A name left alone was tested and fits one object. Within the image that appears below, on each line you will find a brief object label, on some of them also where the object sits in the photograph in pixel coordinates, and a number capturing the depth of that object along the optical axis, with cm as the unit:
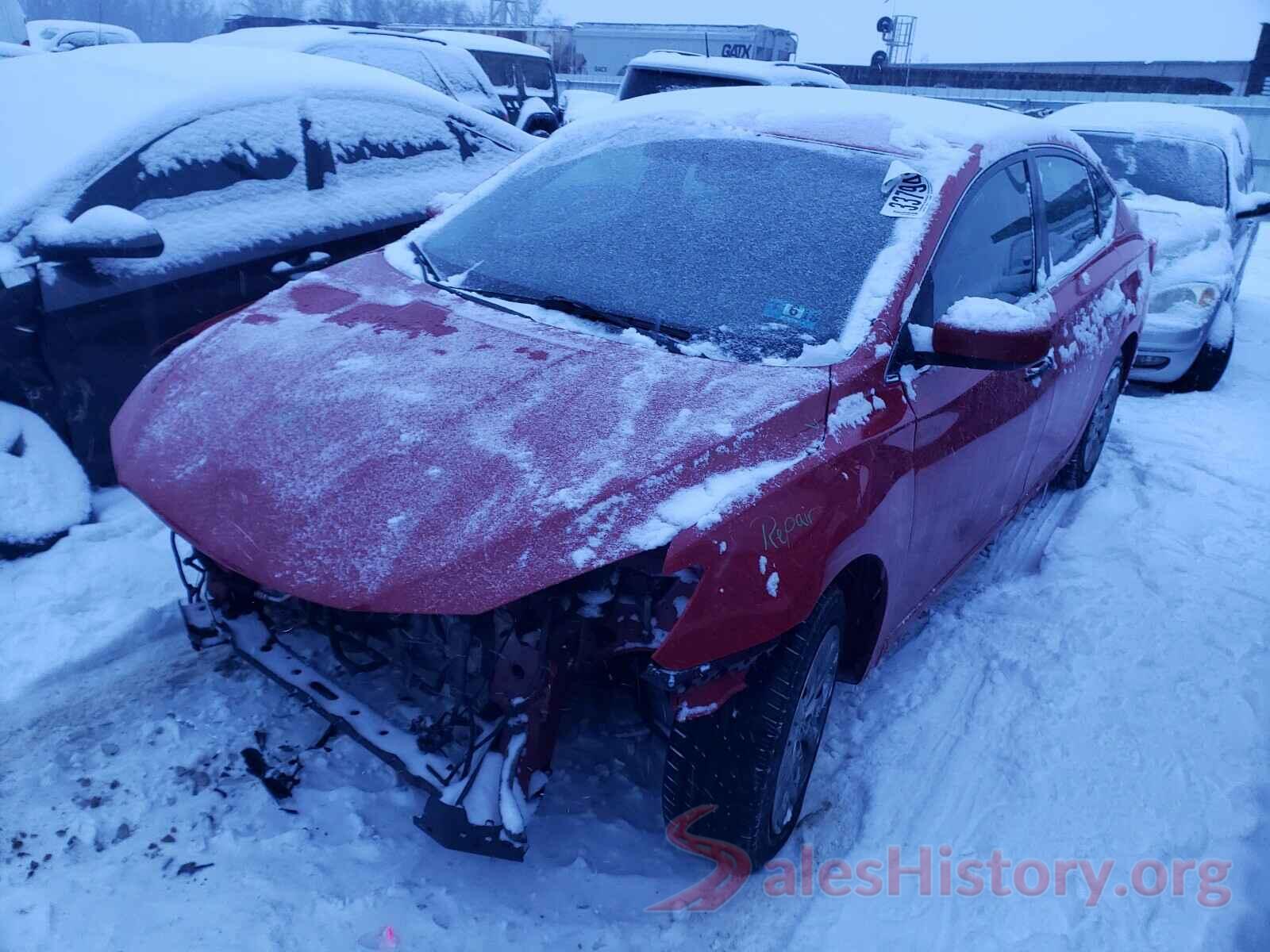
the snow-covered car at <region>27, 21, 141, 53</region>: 1639
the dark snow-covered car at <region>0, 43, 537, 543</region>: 331
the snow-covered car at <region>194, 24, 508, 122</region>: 764
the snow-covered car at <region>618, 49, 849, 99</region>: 838
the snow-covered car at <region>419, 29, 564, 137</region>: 1212
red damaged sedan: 188
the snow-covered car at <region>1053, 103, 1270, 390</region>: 606
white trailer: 2358
